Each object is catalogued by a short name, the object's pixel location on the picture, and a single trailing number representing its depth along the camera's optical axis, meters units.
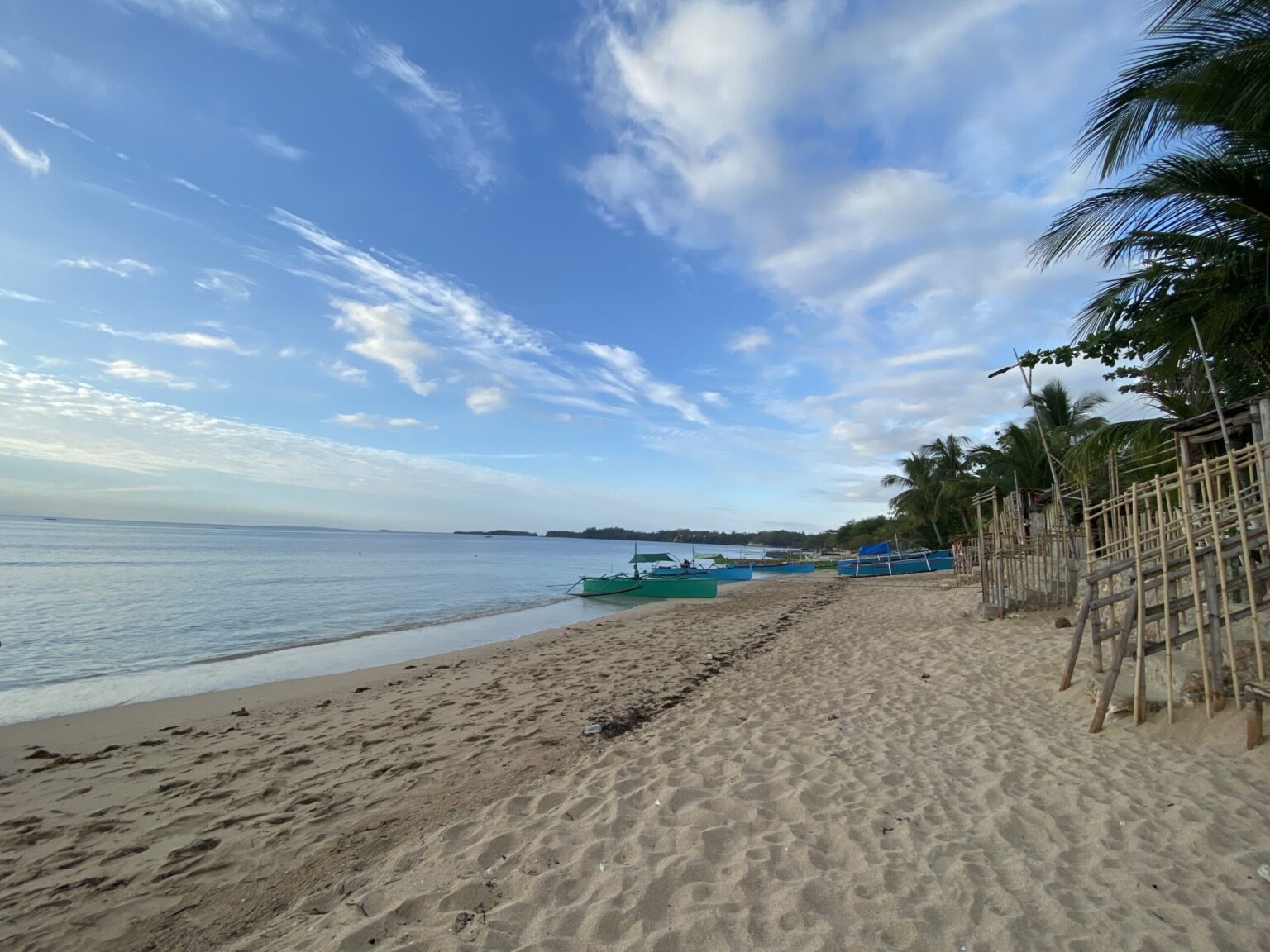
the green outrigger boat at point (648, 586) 23.61
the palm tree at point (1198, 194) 4.77
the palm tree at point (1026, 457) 21.59
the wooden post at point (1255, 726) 4.02
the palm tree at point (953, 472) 30.11
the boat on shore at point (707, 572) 28.81
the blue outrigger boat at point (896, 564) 30.98
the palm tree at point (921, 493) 34.72
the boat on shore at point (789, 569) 44.03
